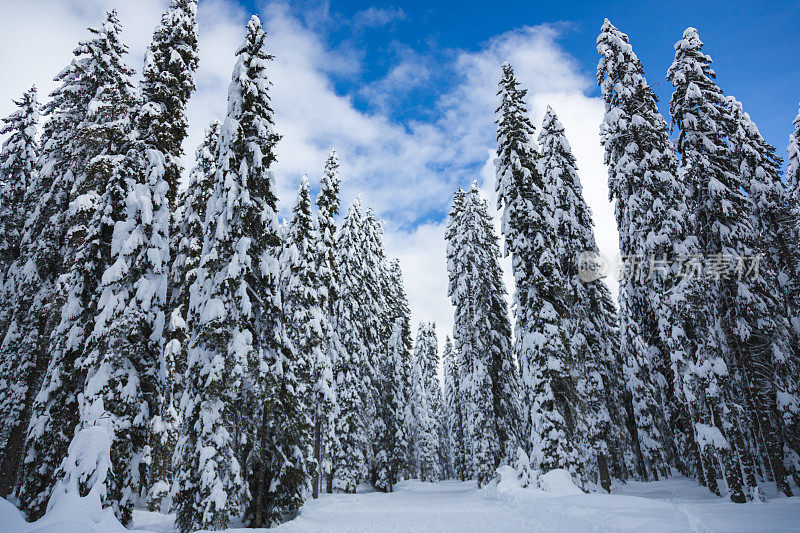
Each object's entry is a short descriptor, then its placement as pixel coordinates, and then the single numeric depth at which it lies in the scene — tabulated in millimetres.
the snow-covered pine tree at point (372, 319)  31031
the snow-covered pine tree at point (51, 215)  16500
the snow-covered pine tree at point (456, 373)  28359
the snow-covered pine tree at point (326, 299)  23297
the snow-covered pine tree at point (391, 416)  31359
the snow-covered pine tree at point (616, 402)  24217
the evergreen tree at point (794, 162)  26359
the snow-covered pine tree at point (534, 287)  16172
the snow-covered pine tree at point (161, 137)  13648
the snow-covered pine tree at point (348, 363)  27906
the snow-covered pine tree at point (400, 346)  32622
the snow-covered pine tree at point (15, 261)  17016
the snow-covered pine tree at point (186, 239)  17312
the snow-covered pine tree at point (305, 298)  20703
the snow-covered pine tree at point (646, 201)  16359
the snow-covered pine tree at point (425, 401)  46438
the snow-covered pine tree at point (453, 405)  50500
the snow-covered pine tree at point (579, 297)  19406
